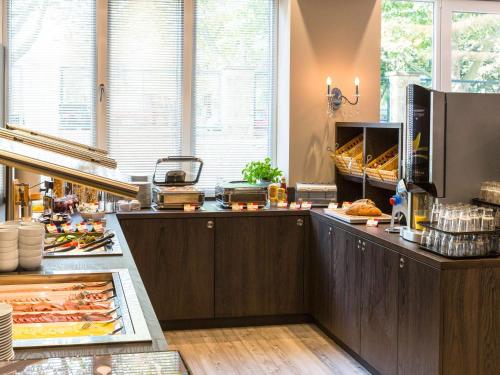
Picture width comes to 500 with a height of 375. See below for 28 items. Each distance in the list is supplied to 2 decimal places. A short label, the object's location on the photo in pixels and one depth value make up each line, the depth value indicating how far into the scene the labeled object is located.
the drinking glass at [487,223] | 3.60
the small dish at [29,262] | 2.97
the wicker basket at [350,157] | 5.67
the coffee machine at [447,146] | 3.80
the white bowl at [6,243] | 2.89
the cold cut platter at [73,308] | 2.15
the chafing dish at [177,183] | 5.58
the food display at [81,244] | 3.50
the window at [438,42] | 6.56
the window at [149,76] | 5.92
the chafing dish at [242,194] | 5.66
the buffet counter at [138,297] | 1.98
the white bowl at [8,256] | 2.91
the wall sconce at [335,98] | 6.10
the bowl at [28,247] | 2.95
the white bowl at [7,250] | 2.89
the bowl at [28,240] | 2.95
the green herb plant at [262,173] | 6.00
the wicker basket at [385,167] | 5.07
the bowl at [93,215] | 4.64
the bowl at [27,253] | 2.95
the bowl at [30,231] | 2.95
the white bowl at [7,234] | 2.87
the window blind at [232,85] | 6.21
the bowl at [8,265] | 2.92
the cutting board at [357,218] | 4.86
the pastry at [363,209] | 4.93
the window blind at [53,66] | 5.87
